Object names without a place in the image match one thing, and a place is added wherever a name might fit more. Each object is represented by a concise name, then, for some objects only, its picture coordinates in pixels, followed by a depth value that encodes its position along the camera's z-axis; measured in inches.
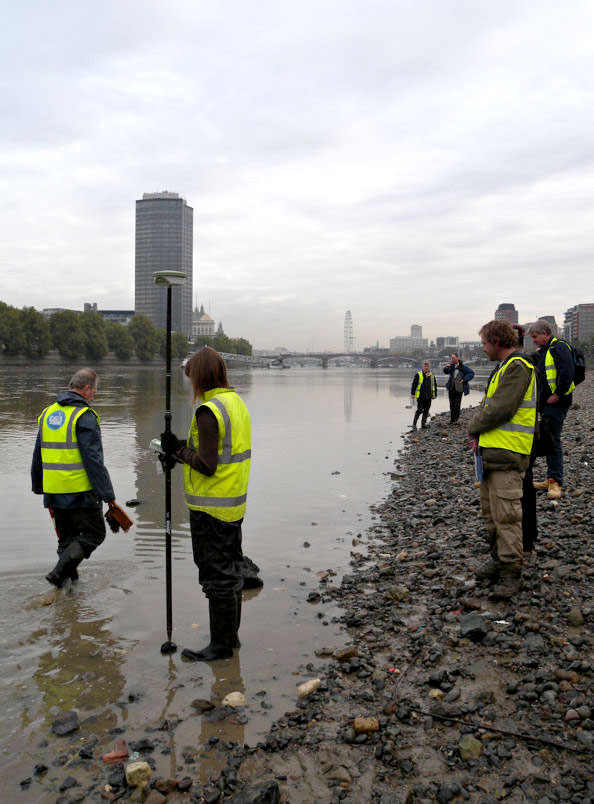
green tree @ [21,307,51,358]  4188.0
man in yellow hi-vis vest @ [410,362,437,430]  877.2
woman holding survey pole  201.5
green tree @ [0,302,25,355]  3934.5
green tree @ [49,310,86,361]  4542.3
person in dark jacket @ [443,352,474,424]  838.5
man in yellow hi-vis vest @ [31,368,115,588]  259.6
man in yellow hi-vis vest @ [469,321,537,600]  240.8
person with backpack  359.9
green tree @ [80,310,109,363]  4864.7
